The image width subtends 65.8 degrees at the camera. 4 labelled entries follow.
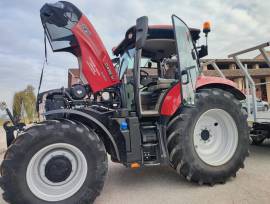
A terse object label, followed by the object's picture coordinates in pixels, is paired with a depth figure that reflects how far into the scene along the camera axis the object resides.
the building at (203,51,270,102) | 14.55
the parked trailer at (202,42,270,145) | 4.60
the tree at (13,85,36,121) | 14.77
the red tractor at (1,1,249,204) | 2.68
